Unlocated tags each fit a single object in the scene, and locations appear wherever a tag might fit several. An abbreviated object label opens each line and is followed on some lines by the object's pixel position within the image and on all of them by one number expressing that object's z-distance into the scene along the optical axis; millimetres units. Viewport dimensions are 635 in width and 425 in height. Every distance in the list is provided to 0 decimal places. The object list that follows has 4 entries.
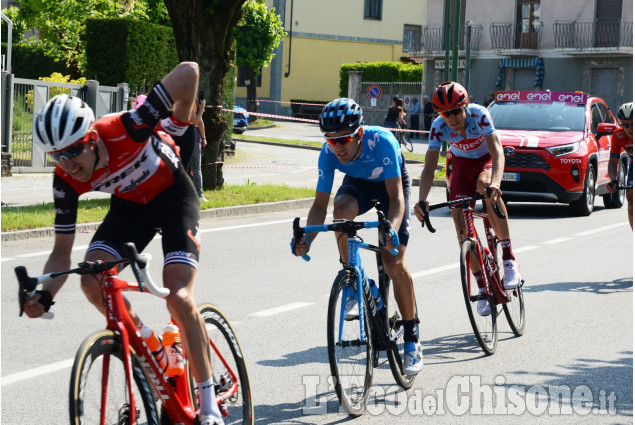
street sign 41656
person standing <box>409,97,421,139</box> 47219
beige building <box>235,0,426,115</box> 65875
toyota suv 16734
